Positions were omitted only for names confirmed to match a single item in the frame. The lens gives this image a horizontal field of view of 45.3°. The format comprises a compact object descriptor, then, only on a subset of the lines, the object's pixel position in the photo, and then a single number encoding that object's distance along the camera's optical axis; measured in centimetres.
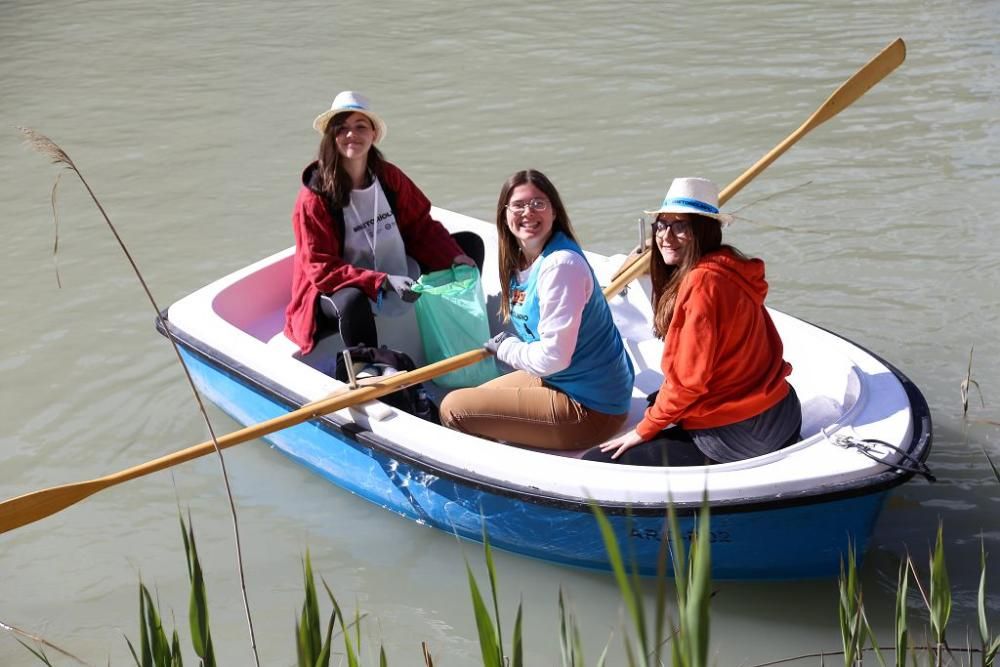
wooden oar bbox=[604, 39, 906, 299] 485
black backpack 422
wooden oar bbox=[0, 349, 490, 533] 359
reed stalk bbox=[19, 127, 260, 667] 199
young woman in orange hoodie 335
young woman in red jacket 449
